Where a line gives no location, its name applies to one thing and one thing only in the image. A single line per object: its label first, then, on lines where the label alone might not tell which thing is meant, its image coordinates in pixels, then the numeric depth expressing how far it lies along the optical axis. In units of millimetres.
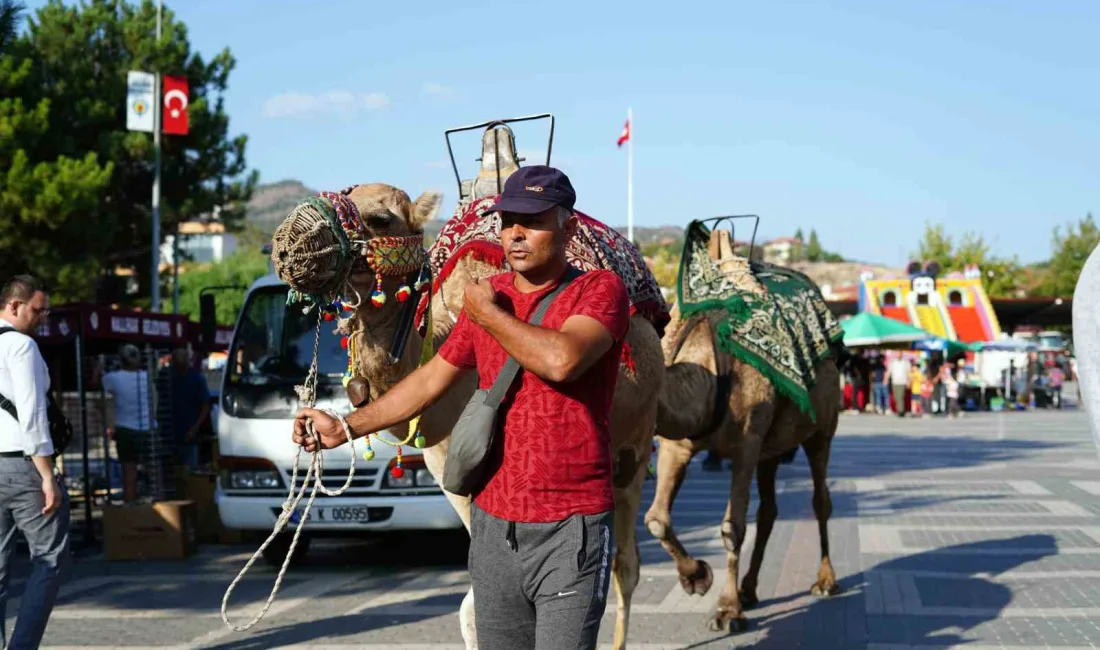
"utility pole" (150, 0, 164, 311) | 32844
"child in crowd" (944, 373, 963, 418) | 38406
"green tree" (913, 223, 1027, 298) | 80562
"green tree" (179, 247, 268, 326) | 69500
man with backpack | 6773
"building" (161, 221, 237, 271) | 149500
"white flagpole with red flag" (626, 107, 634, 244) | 53531
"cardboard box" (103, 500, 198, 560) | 11961
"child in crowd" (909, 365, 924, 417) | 38875
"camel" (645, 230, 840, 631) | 7375
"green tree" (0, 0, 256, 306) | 31656
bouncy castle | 45988
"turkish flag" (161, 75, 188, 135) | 33562
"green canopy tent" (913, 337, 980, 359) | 39000
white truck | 10961
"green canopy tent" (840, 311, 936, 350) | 31734
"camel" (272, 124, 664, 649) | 4816
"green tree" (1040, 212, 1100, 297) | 82000
